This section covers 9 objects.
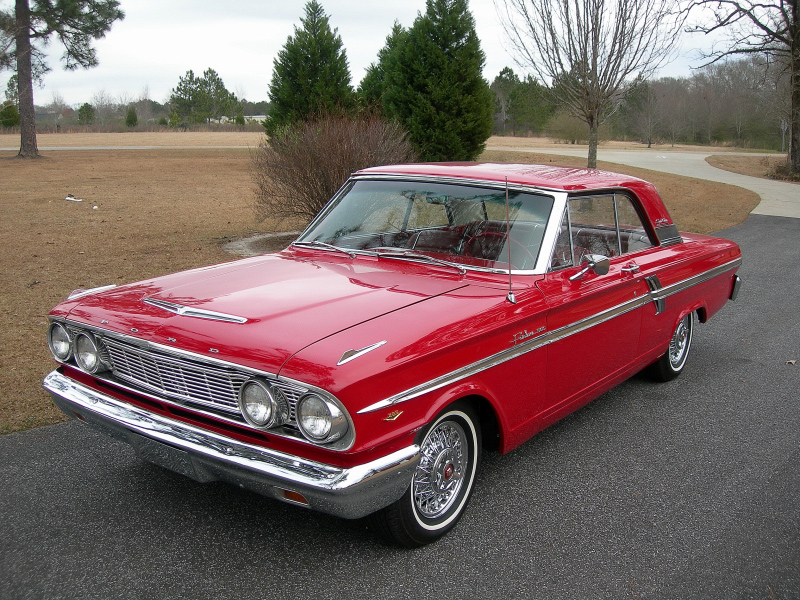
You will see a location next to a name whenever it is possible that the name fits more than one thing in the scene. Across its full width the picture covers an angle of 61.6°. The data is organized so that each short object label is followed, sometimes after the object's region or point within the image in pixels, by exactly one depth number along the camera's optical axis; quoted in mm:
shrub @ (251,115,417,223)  10086
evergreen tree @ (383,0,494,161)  19906
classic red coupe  2527
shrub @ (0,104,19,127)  51469
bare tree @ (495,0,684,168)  11818
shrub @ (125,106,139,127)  65625
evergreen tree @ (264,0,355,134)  22922
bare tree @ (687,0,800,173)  22875
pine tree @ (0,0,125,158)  27656
